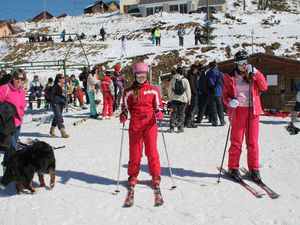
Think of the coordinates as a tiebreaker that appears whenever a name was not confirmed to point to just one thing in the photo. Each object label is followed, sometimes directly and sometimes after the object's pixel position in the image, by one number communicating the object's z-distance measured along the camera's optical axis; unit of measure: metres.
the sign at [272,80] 15.58
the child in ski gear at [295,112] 10.24
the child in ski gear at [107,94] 12.41
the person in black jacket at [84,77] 17.28
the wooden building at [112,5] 83.04
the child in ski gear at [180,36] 30.47
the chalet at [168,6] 60.40
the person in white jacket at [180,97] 9.87
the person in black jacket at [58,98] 9.39
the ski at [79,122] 12.12
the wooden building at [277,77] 15.30
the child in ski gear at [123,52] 29.84
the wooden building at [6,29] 57.53
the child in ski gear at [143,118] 5.29
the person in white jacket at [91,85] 12.59
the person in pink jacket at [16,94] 5.75
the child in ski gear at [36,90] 17.97
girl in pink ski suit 5.57
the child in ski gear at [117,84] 13.79
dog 5.16
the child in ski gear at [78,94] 17.12
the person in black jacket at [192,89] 10.81
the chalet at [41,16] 81.62
